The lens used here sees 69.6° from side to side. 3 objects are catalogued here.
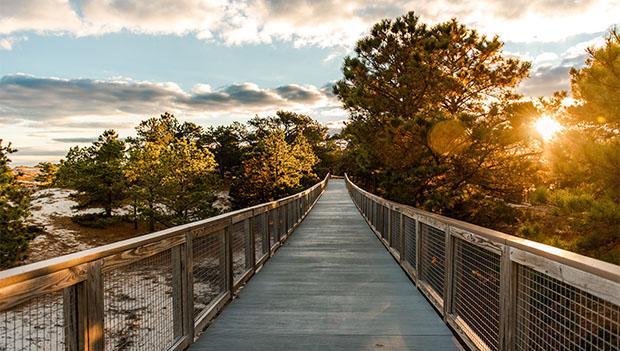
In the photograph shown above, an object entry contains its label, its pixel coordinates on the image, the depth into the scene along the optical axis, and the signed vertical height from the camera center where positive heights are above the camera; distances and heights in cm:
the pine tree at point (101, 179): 4350 -169
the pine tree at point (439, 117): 1282 +133
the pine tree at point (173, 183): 3625 -177
